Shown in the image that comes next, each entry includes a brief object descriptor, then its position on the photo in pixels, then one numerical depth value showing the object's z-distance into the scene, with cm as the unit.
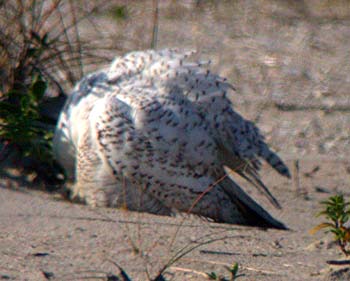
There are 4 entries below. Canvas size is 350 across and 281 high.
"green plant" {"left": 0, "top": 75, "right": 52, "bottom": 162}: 1028
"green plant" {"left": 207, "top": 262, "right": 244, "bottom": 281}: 631
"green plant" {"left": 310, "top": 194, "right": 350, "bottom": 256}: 719
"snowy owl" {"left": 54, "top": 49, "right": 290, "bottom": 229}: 996
